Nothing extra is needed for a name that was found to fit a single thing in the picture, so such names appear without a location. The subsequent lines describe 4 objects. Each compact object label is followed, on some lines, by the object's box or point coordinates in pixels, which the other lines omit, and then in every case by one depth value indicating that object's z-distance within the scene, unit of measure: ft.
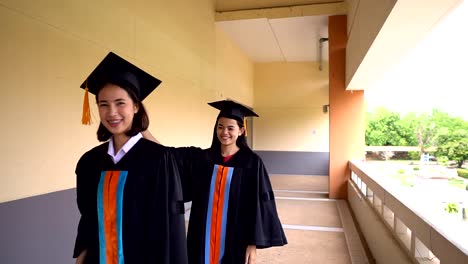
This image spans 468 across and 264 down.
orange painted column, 22.71
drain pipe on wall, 27.38
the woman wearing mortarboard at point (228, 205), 6.72
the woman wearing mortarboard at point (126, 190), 4.27
